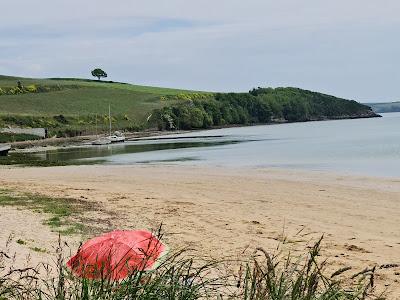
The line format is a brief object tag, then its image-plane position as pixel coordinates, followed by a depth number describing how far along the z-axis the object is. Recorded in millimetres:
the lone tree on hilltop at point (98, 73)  193125
